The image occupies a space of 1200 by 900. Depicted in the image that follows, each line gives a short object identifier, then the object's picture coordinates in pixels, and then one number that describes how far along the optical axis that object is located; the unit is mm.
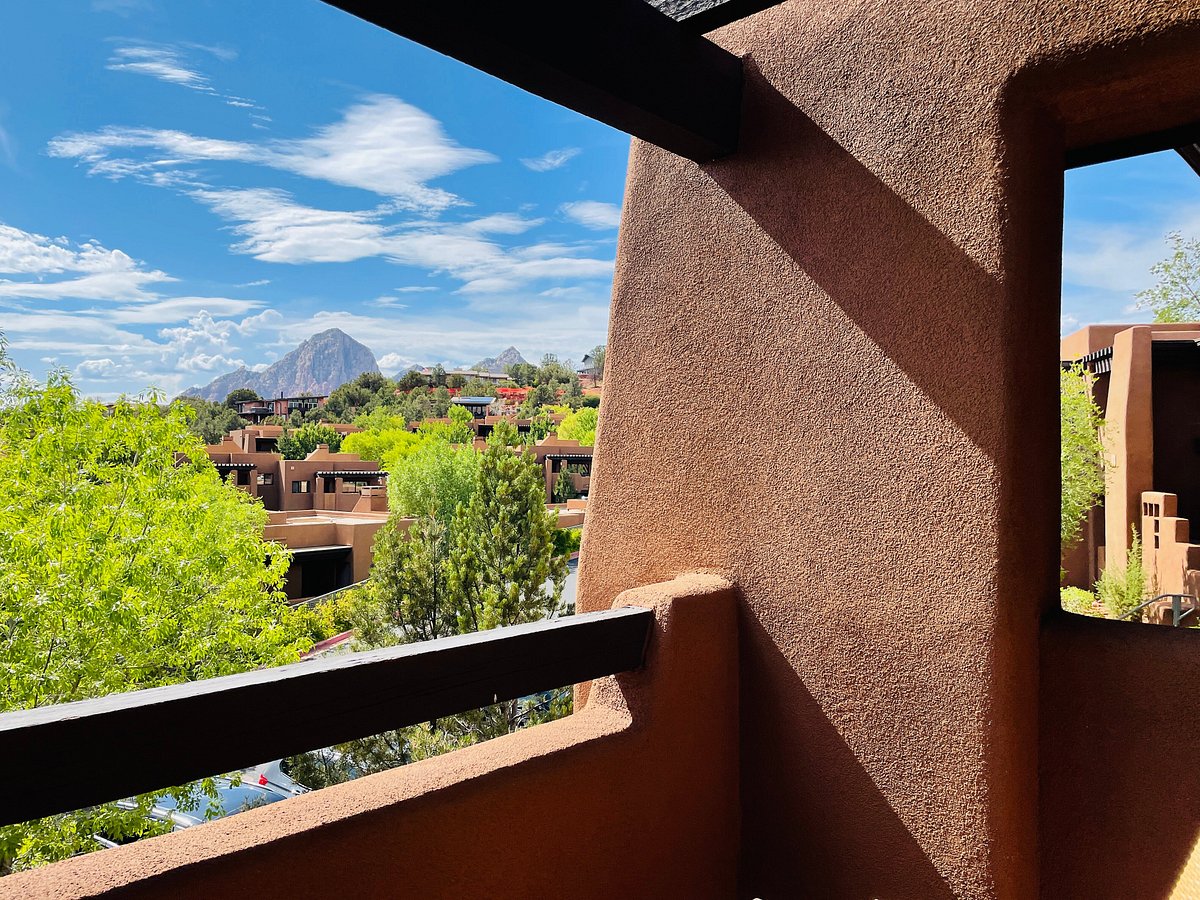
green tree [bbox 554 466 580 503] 37344
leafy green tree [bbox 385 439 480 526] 29250
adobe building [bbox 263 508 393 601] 24125
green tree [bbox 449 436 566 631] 16562
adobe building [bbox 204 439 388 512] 32062
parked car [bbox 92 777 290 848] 12539
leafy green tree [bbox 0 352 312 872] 11336
